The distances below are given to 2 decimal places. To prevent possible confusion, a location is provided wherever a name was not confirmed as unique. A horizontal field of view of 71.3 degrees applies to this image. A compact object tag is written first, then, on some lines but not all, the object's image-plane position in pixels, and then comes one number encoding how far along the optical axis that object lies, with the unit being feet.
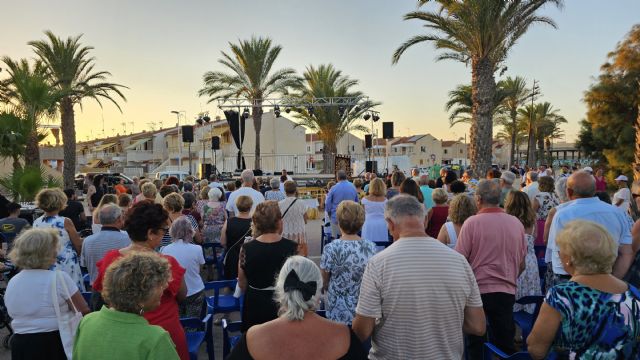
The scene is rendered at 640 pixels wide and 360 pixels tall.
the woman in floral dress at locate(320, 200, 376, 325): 10.72
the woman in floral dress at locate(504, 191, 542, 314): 14.24
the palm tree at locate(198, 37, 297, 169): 76.64
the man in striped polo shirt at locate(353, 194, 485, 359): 7.86
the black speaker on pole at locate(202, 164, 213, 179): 69.19
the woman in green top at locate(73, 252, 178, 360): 6.76
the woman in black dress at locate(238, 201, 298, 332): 10.87
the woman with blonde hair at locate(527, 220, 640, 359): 6.91
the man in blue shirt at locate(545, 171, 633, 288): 12.18
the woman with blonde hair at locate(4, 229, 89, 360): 9.42
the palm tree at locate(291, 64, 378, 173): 87.51
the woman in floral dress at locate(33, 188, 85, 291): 14.35
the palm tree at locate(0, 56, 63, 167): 37.29
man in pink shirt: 11.40
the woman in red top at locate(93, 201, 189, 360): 9.66
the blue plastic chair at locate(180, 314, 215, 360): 11.48
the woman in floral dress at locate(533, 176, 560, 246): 20.89
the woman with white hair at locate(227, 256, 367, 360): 6.50
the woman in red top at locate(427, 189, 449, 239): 19.22
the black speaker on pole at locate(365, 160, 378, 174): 70.18
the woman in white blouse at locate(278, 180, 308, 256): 21.18
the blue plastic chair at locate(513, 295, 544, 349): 12.78
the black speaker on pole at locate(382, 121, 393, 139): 71.98
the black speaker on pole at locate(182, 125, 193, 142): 71.82
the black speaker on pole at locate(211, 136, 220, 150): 80.89
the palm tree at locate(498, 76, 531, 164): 110.28
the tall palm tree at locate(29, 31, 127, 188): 61.87
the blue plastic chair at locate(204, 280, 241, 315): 14.23
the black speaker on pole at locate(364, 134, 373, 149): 86.82
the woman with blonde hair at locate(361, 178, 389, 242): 19.97
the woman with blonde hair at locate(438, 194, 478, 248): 13.88
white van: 88.49
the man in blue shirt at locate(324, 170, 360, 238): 25.72
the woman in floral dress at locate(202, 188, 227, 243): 22.08
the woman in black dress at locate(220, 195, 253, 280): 17.01
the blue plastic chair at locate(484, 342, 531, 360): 9.09
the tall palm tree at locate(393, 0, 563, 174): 41.50
